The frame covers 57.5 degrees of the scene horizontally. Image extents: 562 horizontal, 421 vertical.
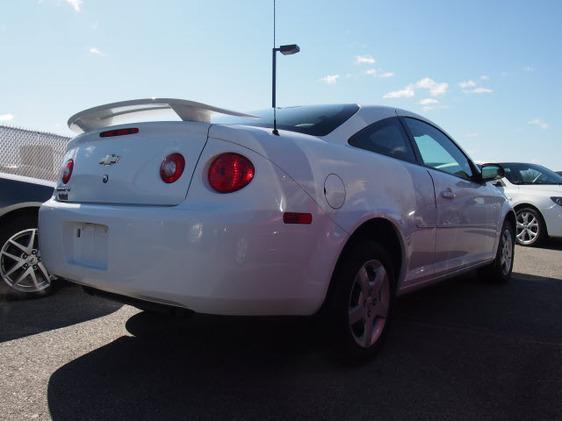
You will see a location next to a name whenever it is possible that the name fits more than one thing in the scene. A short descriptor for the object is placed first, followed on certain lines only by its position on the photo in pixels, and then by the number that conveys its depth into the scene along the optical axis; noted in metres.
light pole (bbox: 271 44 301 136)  11.19
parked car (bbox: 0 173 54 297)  3.91
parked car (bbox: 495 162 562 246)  8.34
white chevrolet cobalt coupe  2.21
